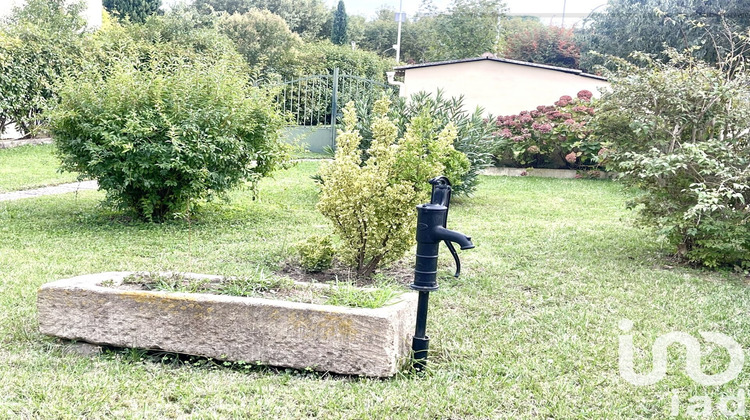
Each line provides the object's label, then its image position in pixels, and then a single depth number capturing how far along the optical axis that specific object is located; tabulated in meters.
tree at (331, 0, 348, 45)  37.19
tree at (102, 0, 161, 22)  30.28
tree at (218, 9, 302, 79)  26.44
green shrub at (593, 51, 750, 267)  5.88
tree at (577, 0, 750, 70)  20.44
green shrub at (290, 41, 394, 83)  24.31
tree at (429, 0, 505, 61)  31.44
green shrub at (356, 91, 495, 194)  10.11
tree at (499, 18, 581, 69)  34.84
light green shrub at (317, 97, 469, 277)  4.94
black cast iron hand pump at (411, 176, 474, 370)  3.45
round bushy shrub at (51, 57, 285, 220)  6.96
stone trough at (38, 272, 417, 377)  3.35
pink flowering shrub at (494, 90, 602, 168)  15.12
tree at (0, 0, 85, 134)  13.77
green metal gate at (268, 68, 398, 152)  17.70
